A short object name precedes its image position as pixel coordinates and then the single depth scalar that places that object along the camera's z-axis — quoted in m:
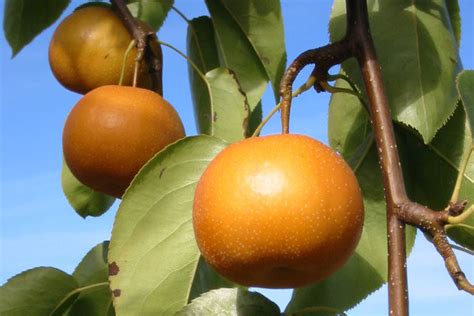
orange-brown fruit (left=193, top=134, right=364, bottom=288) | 0.56
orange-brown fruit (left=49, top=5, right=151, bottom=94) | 0.79
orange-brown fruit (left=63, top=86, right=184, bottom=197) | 0.71
